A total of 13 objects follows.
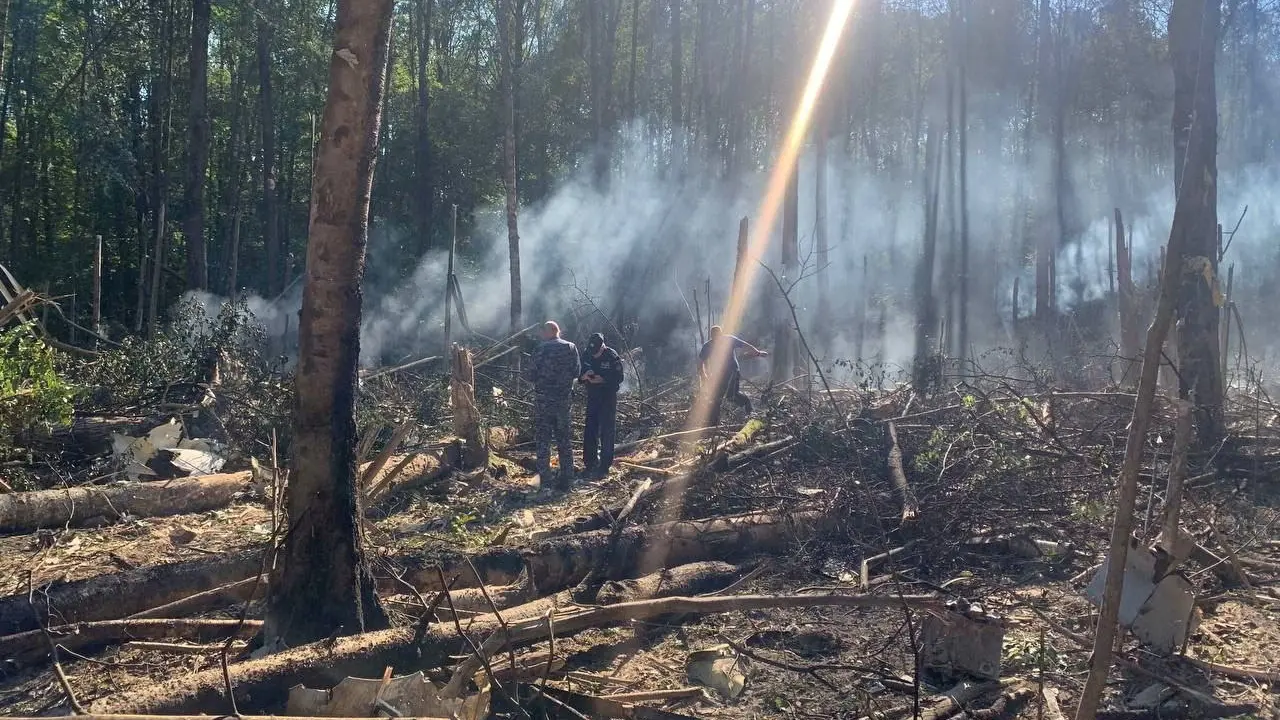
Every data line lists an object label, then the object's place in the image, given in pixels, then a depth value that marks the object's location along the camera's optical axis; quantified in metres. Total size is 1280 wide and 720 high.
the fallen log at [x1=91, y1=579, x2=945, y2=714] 3.88
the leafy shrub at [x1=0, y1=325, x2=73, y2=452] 8.45
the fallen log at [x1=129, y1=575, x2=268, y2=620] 5.39
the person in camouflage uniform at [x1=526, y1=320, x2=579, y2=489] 9.98
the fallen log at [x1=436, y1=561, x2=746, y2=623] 5.21
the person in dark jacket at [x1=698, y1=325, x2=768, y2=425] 12.26
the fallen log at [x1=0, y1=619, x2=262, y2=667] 4.94
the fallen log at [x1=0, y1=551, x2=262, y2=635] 5.11
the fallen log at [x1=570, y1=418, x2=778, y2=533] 7.56
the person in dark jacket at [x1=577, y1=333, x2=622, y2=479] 10.27
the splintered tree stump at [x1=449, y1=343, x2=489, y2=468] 10.30
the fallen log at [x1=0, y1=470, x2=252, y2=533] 7.64
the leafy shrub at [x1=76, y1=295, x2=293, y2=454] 10.32
